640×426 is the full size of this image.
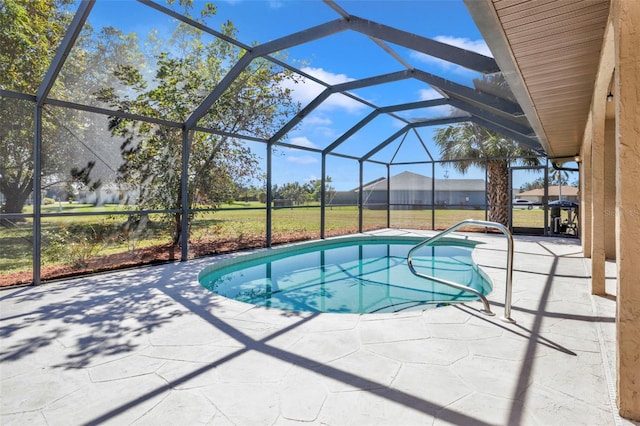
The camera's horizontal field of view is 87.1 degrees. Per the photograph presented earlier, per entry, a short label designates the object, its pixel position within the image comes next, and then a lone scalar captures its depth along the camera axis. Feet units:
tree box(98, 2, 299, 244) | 22.15
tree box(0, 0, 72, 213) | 17.61
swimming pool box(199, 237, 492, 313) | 17.31
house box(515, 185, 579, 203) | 50.90
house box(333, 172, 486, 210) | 43.42
